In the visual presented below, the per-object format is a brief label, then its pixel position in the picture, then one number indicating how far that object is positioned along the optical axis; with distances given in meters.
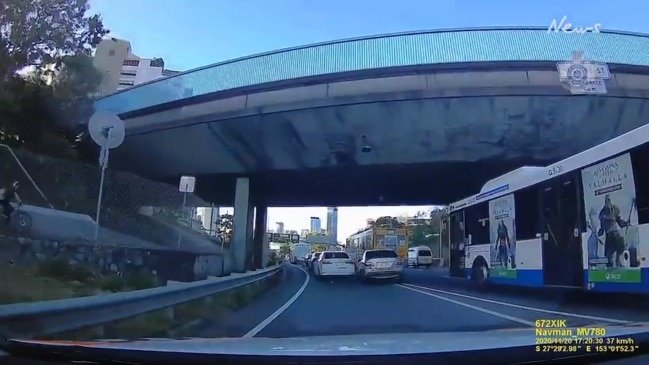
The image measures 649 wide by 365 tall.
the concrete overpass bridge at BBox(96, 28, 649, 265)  9.53
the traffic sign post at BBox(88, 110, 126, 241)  9.20
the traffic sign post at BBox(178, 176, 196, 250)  12.87
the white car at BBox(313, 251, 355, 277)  23.64
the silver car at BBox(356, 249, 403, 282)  18.28
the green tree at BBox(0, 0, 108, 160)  9.71
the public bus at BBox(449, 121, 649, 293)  7.53
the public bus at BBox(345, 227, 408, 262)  16.30
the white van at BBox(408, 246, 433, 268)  24.45
